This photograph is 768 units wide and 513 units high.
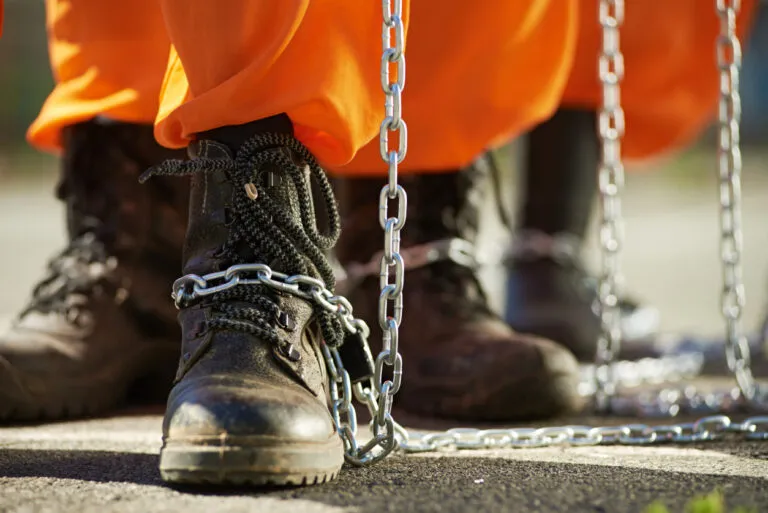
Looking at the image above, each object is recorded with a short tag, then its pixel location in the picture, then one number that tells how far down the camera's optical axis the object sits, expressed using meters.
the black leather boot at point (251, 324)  2.55
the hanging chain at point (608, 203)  2.94
